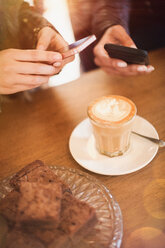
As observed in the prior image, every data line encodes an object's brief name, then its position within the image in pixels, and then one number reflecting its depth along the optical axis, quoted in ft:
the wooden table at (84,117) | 1.76
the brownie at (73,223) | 1.60
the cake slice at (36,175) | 1.78
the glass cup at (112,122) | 1.98
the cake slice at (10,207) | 1.67
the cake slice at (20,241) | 1.60
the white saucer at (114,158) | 1.93
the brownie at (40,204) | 1.61
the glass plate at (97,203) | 1.64
